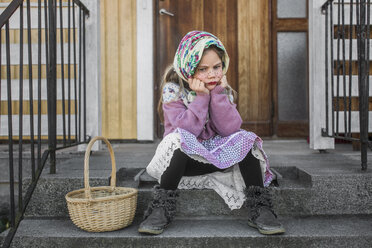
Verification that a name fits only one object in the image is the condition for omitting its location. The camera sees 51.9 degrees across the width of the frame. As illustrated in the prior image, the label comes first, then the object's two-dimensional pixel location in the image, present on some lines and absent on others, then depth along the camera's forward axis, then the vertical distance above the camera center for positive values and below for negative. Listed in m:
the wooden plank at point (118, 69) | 3.94 +0.41
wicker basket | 1.71 -0.46
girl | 1.84 -0.20
